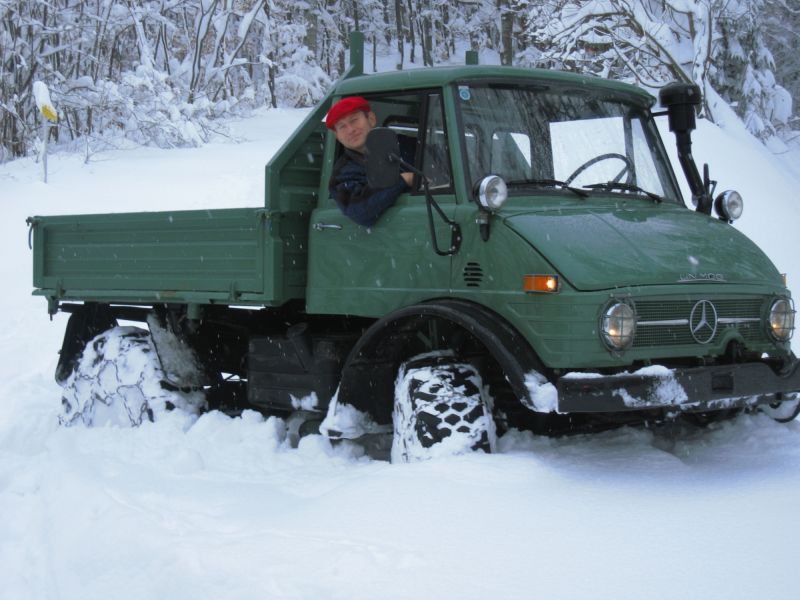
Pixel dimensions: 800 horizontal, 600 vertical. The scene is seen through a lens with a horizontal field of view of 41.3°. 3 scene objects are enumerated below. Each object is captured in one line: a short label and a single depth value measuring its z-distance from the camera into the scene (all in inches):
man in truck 230.1
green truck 196.7
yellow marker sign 652.8
